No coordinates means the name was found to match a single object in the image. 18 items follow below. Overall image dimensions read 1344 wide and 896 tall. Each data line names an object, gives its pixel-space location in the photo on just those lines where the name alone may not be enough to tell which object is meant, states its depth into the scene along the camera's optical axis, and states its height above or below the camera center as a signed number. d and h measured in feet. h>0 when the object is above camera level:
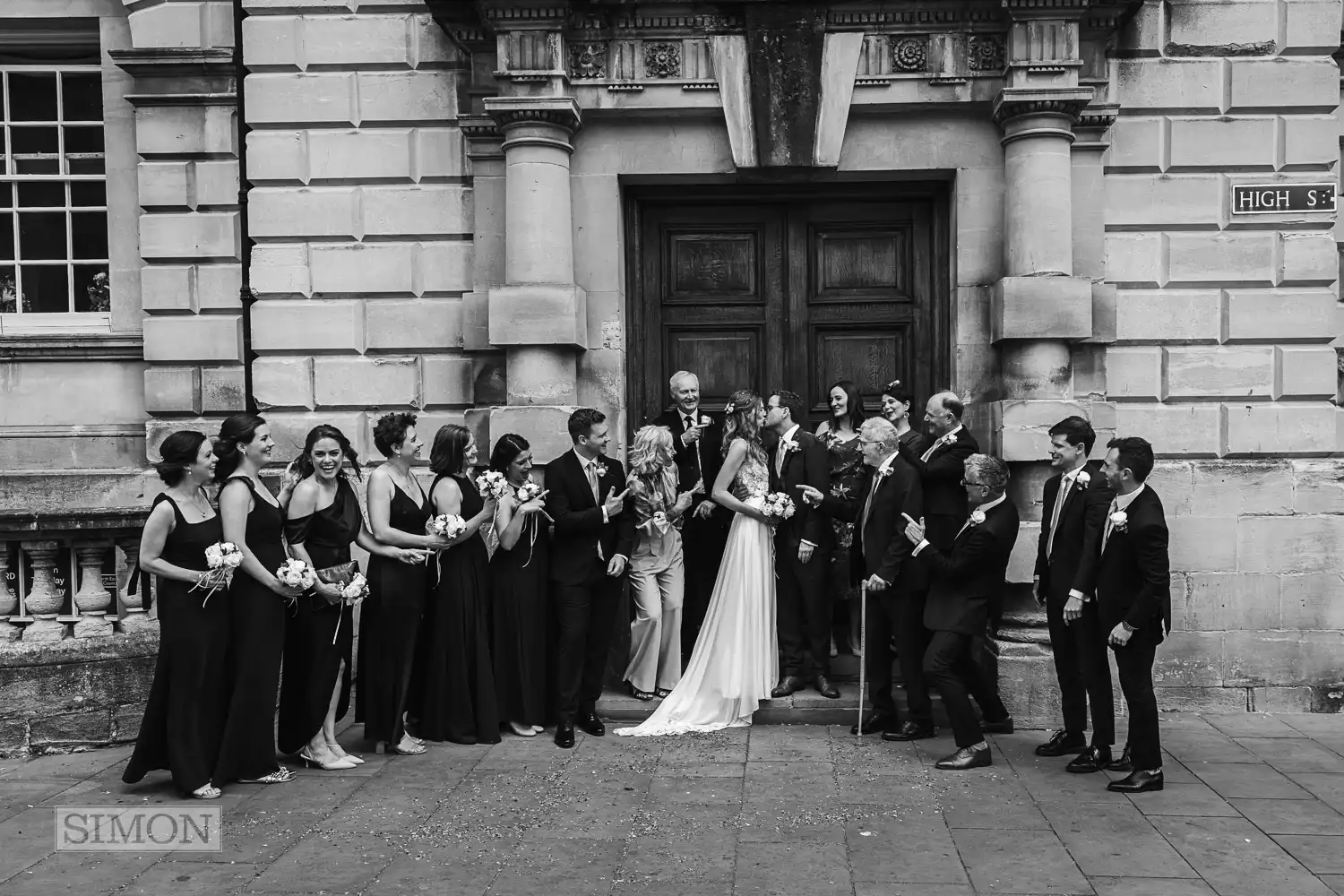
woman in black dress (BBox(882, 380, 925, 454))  27.20 +0.22
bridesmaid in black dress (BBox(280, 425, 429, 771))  22.71 -3.76
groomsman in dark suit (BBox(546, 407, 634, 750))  25.58 -3.06
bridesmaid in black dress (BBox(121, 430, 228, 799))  21.09 -3.63
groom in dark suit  27.04 -3.30
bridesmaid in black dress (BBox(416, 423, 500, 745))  24.84 -4.60
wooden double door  31.58 +3.66
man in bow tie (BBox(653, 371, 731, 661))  28.37 -1.49
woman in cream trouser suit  26.66 -3.44
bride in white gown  26.48 -4.72
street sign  29.48 +5.68
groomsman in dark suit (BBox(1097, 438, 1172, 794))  20.86 -3.27
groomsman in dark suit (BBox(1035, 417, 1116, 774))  22.48 -3.39
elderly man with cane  24.80 -2.75
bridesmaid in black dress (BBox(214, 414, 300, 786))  21.80 -3.43
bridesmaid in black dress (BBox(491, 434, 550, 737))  25.70 -4.18
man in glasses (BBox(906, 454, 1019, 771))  23.04 -3.46
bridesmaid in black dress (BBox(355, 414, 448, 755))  23.98 -3.74
